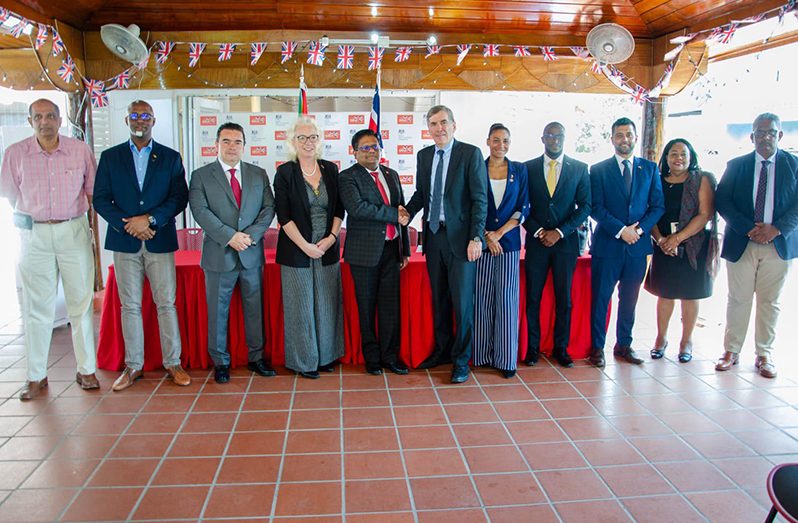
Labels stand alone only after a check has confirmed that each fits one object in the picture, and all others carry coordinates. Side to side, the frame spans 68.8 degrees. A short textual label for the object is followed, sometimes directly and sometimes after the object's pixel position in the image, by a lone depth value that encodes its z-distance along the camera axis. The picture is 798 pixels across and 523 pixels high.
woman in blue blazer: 3.78
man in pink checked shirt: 3.42
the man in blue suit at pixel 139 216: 3.50
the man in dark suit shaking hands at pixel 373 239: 3.66
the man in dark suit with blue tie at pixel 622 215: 3.97
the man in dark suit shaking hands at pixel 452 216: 3.61
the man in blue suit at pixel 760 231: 3.82
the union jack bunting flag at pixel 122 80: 5.53
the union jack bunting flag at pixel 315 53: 5.65
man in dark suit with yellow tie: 3.86
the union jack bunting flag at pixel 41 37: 4.80
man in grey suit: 3.58
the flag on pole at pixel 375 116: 5.88
